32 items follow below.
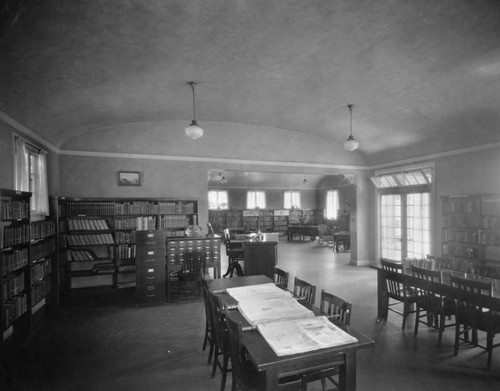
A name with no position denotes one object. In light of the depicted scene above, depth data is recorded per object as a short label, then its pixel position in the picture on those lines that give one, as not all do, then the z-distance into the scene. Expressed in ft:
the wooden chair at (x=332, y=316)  7.47
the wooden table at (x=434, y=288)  11.12
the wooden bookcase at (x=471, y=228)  18.69
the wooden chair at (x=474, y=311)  11.25
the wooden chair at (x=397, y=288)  14.65
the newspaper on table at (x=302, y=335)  6.73
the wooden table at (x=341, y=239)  38.45
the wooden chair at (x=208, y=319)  10.83
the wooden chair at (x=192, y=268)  19.84
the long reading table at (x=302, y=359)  6.42
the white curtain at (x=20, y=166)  15.06
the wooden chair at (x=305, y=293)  10.08
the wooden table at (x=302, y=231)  51.34
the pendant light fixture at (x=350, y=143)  18.81
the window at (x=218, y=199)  55.62
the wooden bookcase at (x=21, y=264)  12.55
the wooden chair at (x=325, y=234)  43.88
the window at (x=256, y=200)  57.26
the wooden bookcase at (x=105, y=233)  20.77
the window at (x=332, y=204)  54.85
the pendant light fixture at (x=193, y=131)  16.21
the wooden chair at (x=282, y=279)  11.85
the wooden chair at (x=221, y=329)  9.00
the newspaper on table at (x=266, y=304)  8.41
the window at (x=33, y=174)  15.30
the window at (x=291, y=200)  58.90
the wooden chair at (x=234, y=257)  24.24
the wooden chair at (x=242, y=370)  7.25
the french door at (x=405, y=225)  24.59
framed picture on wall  22.59
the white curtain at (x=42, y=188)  17.70
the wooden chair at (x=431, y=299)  13.11
